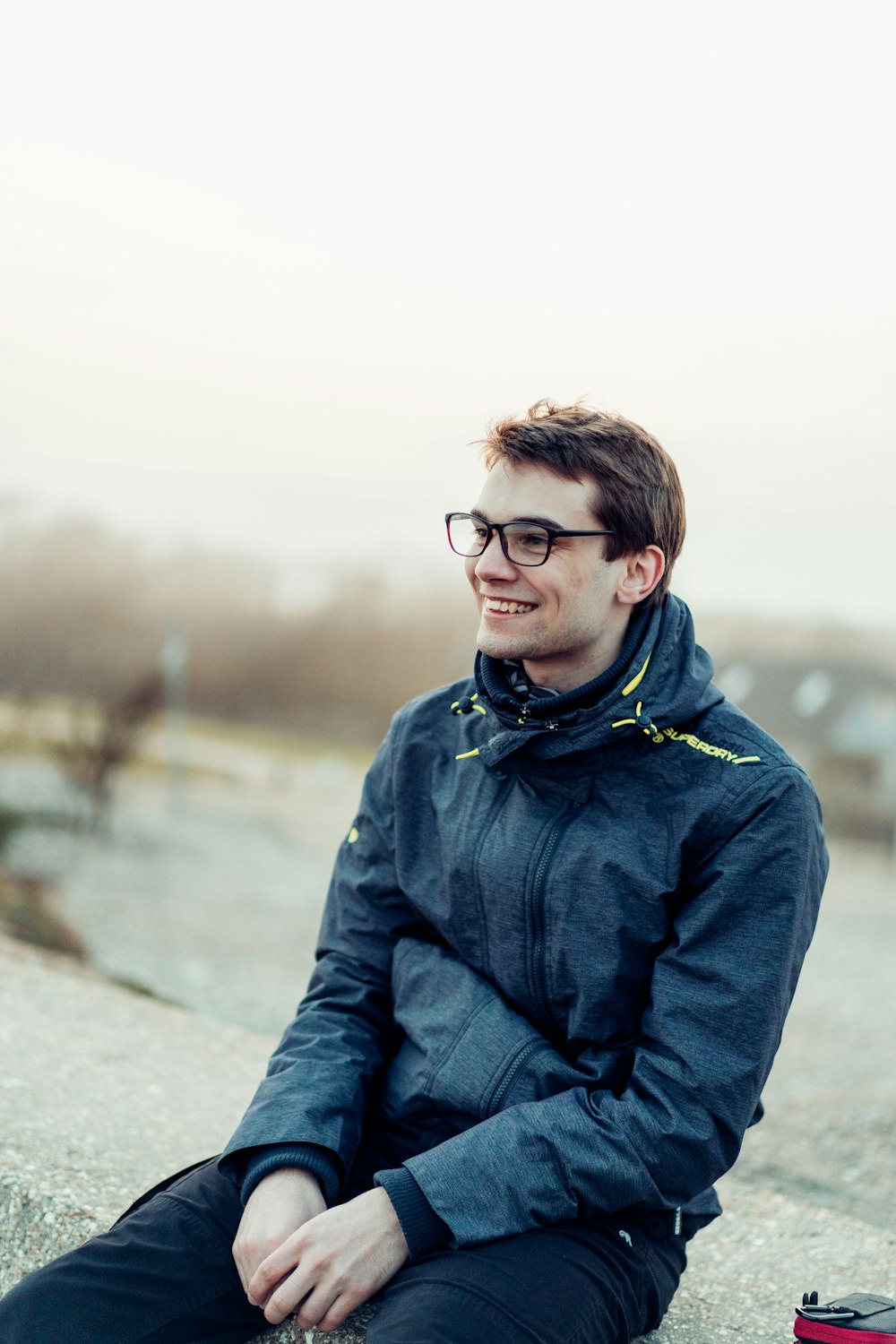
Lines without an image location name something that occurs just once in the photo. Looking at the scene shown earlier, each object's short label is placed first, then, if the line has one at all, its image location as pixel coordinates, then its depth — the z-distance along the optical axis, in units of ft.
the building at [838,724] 81.51
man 6.19
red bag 5.94
